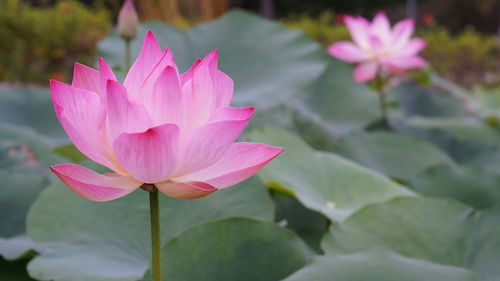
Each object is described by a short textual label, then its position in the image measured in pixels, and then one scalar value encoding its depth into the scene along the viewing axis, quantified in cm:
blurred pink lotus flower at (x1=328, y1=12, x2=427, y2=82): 295
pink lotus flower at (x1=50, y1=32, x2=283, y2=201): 154
